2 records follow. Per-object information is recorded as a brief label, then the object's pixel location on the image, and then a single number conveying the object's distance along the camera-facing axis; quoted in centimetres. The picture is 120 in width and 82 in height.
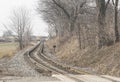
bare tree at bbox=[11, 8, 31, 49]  8935
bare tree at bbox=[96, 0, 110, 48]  2709
